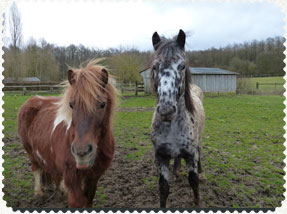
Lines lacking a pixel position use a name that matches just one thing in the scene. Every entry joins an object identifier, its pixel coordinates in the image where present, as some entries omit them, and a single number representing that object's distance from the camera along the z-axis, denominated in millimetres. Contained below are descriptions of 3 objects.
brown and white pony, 1911
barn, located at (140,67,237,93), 23103
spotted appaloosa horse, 2188
